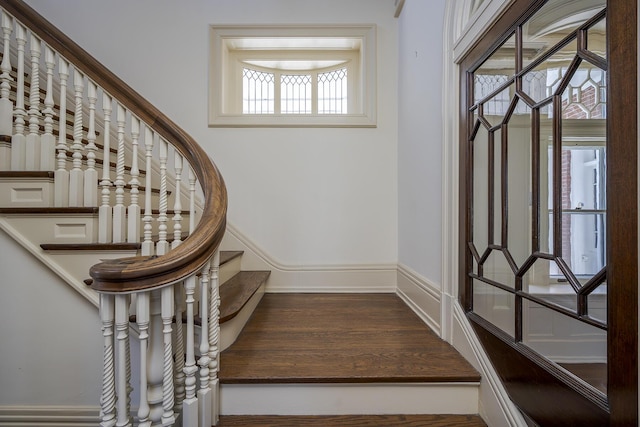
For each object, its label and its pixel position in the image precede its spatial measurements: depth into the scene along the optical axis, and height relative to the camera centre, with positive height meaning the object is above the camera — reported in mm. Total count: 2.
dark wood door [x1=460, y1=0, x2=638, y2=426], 657 +23
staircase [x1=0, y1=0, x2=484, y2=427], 937 -313
